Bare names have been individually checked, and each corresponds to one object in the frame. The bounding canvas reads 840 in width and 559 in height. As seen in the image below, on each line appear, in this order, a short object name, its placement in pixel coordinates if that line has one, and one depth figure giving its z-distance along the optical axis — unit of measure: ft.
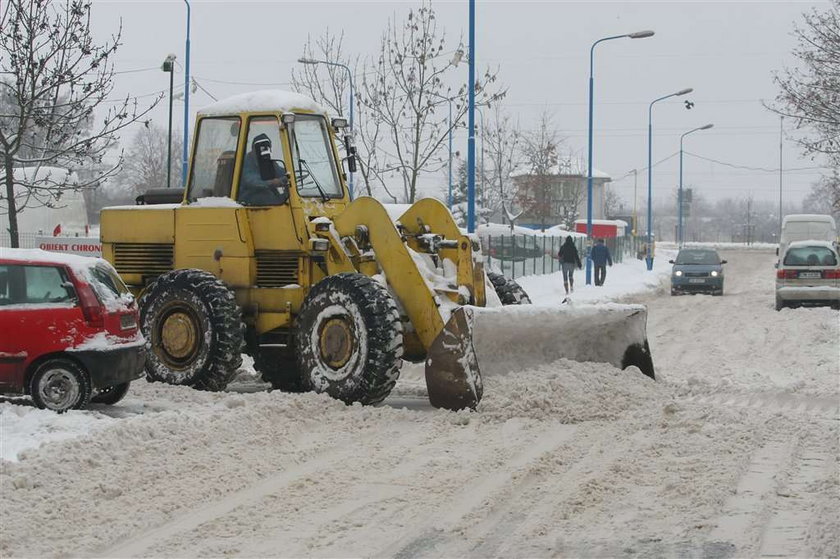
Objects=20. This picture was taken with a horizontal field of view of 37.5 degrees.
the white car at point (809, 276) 94.73
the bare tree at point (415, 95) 109.60
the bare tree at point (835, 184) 102.42
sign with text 91.03
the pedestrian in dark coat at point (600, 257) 138.31
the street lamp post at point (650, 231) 181.65
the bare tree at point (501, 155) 206.49
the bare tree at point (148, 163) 233.96
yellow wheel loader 39.22
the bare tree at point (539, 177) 211.61
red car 36.19
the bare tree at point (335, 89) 120.47
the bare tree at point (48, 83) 54.54
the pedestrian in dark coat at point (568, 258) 121.90
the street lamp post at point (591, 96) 119.98
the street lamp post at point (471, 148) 80.12
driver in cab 43.65
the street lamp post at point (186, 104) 109.70
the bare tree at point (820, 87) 79.71
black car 123.24
